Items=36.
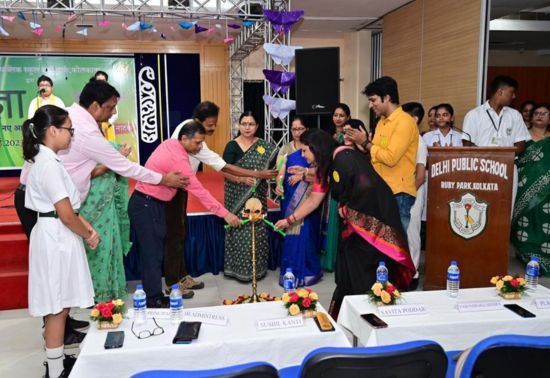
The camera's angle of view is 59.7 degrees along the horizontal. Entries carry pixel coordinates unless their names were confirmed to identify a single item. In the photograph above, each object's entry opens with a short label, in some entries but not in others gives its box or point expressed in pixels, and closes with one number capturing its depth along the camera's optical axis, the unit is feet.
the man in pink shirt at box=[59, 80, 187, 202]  8.62
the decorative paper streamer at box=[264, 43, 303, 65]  14.52
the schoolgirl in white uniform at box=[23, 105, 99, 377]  6.81
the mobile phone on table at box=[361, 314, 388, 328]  5.99
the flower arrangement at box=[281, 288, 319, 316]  6.27
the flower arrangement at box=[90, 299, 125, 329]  6.00
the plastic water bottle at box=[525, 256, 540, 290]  7.43
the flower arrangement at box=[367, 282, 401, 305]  6.58
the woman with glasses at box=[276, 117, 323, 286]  12.17
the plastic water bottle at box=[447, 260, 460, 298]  7.00
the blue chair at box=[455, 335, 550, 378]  4.28
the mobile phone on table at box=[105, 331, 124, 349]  5.44
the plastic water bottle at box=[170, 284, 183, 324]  6.21
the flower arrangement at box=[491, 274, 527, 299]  6.98
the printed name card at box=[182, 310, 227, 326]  6.14
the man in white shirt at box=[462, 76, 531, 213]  12.94
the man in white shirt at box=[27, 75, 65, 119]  18.15
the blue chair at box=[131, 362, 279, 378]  3.66
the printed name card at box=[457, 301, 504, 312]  6.50
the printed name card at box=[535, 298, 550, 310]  6.65
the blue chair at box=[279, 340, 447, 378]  4.02
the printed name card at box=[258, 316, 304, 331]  5.95
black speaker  15.64
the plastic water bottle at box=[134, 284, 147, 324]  6.17
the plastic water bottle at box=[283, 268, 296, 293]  7.03
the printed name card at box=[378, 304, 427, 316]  6.37
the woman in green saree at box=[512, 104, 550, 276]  13.87
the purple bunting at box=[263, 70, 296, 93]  14.71
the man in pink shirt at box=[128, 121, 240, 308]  9.98
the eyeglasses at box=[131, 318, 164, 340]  5.76
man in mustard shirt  9.61
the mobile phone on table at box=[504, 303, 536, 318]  6.33
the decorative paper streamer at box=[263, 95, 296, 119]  14.99
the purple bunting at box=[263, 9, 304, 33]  14.38
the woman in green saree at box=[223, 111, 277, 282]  12.48
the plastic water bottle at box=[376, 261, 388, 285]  7.06
